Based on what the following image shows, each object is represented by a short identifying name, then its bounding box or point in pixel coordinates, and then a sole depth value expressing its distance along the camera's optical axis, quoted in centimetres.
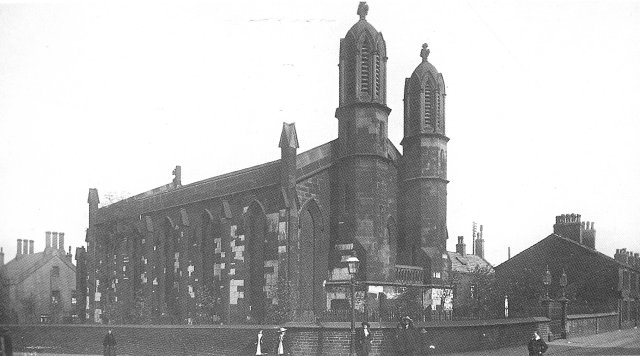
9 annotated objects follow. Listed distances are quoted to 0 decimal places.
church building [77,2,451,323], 3525
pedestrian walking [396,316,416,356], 2458
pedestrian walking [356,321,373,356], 2420
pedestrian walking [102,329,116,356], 2989
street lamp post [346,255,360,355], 2362
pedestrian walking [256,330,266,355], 2586
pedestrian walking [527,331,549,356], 2233
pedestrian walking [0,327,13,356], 1708
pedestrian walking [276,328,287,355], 2519
